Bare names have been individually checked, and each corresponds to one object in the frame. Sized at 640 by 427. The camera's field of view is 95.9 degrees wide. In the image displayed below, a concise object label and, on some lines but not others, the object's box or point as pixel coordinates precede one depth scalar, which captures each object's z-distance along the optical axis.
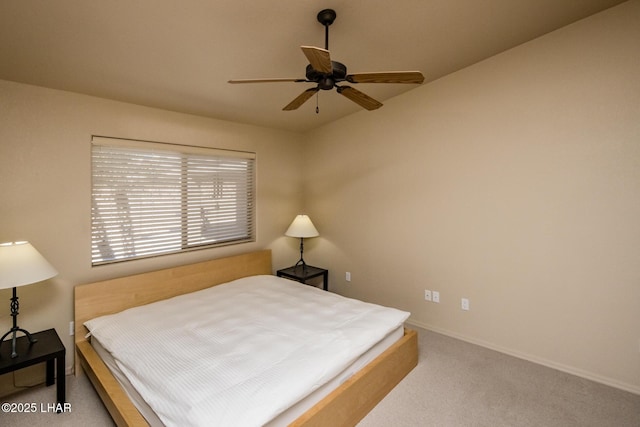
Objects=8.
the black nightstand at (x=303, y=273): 3.81
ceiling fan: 1.56
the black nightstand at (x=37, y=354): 1.89
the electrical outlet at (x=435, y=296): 3.18
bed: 1.64
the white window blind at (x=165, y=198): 2.70
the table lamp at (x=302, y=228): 3.88
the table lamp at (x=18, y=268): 1.89
